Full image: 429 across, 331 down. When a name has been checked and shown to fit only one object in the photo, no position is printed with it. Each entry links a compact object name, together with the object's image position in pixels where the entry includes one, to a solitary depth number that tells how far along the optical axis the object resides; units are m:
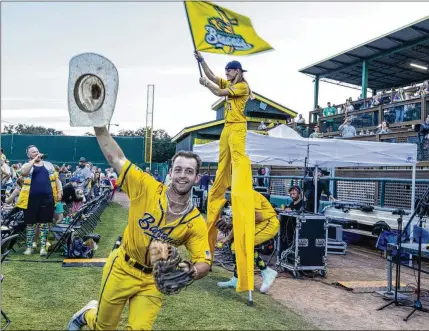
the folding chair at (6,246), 3.98
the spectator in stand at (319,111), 18.83
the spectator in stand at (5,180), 11.24
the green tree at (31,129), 70.44
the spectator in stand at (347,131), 14.55
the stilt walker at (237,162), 5.32
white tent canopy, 8.15
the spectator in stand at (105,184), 19.97
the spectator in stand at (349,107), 16.24
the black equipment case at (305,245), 7.00
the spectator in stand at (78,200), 12.10
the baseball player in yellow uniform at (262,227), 6.09
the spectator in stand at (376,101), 15.57
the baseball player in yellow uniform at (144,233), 3.11
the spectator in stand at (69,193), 11.38
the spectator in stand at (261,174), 17.47
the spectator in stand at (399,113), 13.30
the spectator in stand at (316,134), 14.83
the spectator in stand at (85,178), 14.89
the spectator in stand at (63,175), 16.83
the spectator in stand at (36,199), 7.64
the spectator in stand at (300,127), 18.42
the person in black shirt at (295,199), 8.37
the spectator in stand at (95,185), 17.43
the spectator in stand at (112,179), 23.26
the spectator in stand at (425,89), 12.61
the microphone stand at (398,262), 5.43
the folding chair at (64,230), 7.58
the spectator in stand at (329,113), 16.96
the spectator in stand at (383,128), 12.97
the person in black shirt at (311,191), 10.22
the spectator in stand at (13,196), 9.05
